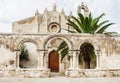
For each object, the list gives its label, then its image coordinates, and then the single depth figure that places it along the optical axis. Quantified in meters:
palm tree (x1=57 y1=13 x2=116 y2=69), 14.08
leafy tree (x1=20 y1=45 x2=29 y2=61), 19.22
